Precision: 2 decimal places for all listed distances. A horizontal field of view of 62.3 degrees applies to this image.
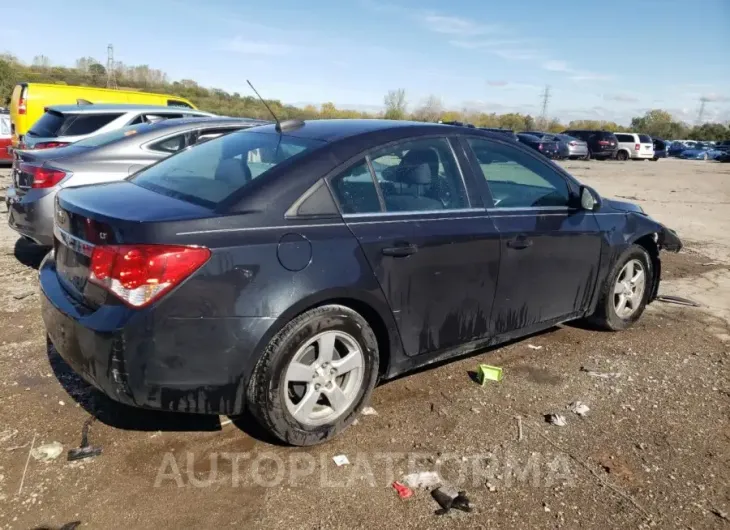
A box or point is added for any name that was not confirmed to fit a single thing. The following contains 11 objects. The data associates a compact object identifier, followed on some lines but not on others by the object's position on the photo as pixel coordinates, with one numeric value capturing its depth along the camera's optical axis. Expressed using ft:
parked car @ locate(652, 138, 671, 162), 141.61
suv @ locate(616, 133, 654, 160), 124.57
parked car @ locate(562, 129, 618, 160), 119.96
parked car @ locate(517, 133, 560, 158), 107.45
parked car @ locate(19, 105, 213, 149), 24.35
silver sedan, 17.71
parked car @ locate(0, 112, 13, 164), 46.24
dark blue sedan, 8.75
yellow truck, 39.11
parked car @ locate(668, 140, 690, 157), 163.37
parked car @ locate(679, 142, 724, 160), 148.13
